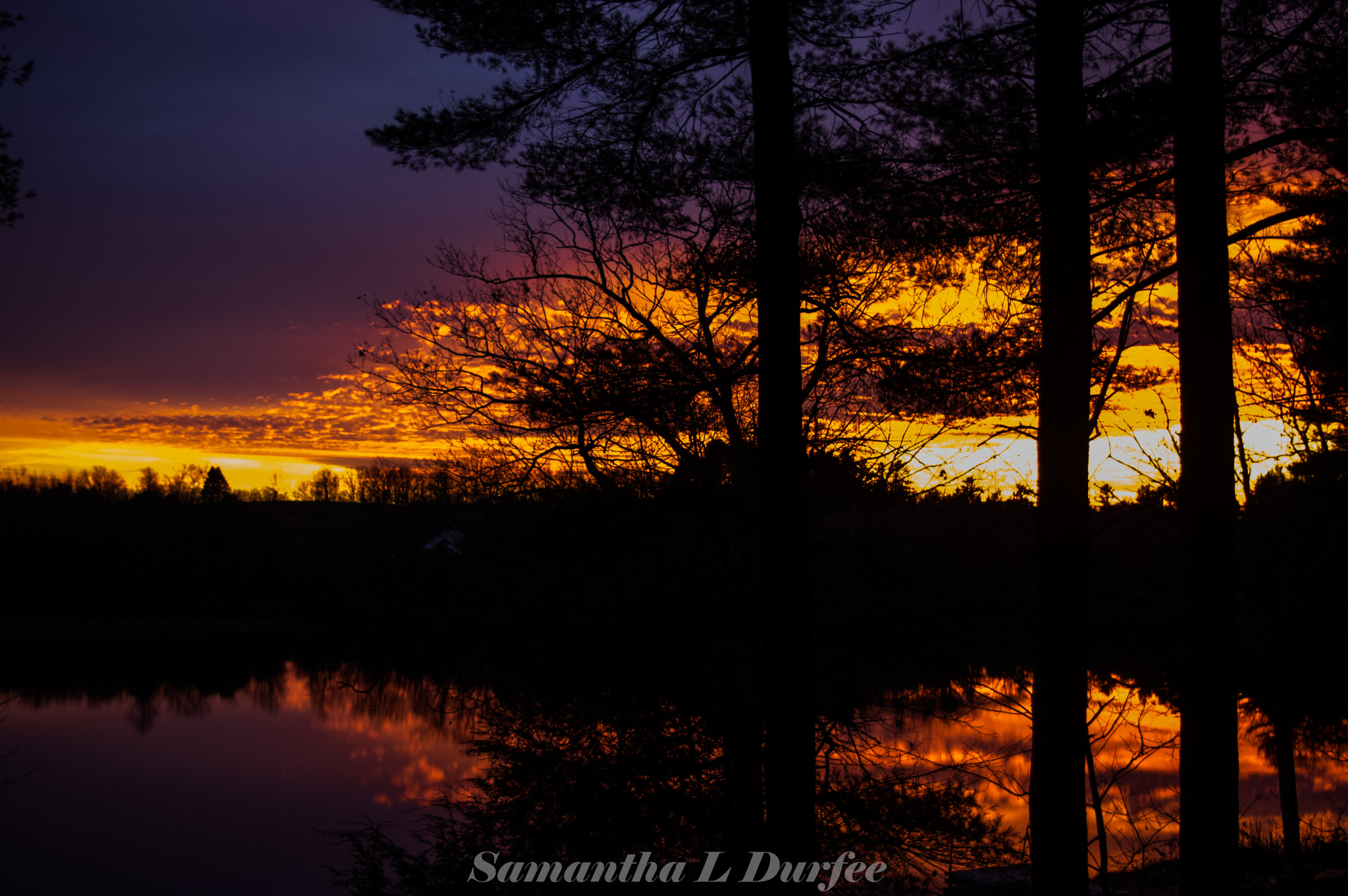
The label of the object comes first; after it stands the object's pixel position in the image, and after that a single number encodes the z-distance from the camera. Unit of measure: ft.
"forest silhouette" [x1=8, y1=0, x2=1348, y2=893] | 15.96
